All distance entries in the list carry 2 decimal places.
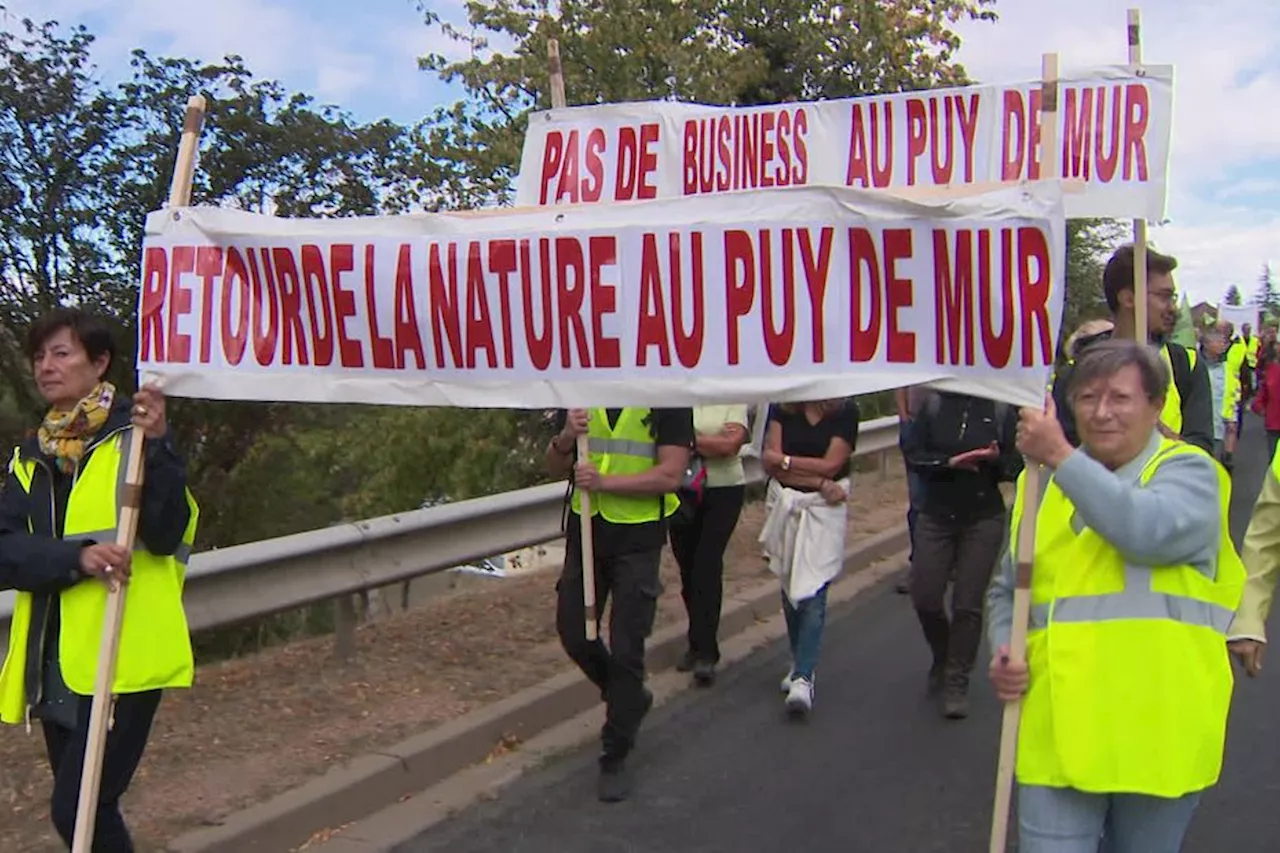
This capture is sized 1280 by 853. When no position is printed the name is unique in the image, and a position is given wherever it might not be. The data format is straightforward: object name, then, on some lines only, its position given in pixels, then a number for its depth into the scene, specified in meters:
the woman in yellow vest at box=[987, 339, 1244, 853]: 2.65
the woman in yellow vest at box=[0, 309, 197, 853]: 3.25
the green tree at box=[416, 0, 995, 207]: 16.73
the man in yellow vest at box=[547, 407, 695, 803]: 4.78
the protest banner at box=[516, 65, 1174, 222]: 5.35
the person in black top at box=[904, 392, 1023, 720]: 5.80
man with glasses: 4.41
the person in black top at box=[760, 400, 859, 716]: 5.98
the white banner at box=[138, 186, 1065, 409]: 3.32
